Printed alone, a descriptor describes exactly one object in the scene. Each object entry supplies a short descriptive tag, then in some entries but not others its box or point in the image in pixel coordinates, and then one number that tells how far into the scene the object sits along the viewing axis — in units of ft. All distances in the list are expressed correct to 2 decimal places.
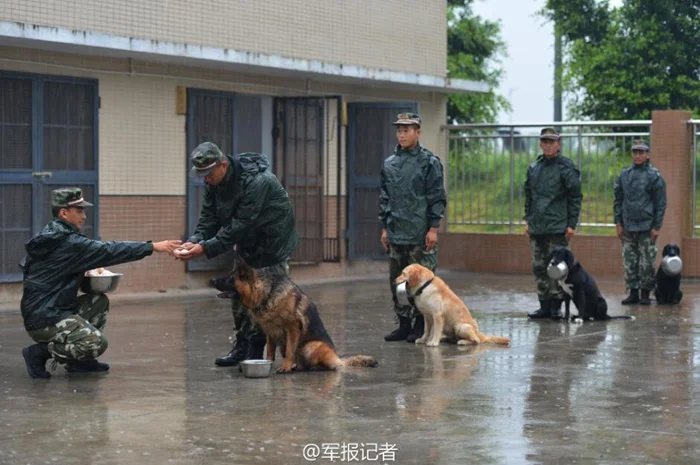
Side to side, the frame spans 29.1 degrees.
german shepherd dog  31.45
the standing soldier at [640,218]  51.90
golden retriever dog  37.76
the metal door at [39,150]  49.32
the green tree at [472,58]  141.90
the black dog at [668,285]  50.98
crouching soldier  31.24
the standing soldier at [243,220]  32.27
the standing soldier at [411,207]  39.42
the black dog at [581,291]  44.88
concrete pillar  62.39
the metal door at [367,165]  66.85
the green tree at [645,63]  100.68
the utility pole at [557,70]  118.36
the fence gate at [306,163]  61.93
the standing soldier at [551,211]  45.80
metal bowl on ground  31.55
